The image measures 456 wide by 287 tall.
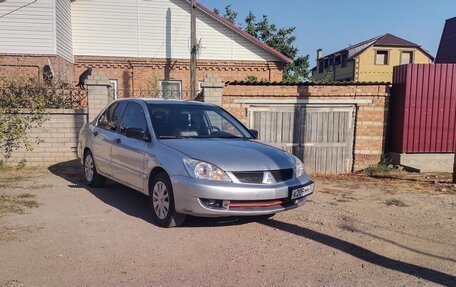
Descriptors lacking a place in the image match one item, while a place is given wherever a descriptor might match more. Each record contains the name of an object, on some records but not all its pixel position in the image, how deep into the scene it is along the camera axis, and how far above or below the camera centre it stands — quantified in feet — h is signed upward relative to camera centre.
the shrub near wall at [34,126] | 29.60 -1.90
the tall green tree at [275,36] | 100.94 +16.97
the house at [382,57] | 150.61 +18.69
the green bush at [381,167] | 32.17 -4.74
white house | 60.08 +8.63
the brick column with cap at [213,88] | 29.99 +1.13
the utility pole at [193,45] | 56.95 +8.11
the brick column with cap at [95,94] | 30.30 +0.52
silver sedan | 15.03 -2.37
